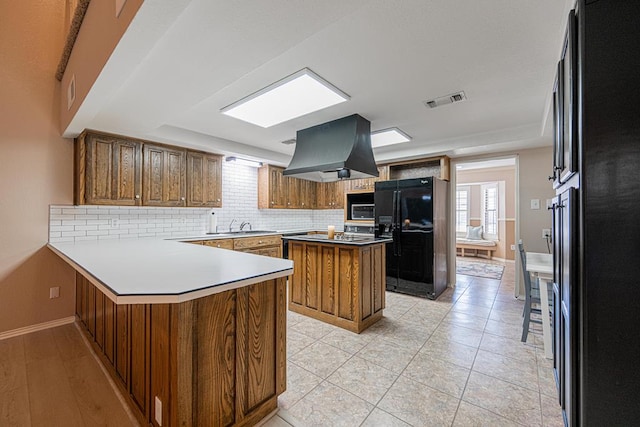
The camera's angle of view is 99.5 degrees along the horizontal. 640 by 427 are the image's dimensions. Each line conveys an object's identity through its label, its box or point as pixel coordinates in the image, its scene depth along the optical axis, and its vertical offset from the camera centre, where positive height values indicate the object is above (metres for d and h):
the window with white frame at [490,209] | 7.34 +0.12
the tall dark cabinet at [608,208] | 0.95 +0.02
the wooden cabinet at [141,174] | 3.06 +0.53
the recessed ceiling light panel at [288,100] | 2.33 +1.13
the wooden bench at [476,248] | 7.15 -0.92
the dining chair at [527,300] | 2.59 -0.86
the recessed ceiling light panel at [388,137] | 3.70 +1.13
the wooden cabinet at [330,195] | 5.73 +0.40
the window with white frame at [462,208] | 7.92 +0.17
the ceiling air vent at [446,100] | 2.62 +1.15
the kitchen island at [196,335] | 1.25 -0.65
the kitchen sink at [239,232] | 4.29 -0.32
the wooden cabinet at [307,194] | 5.79 +0.44
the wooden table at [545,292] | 2.32 -0.70
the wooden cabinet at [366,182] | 5.03 +0.62
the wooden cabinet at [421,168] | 4.57 +0.84
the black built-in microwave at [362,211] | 5.18 +0.05
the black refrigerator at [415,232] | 4.04 -0.29
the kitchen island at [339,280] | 2.88 -0.76
